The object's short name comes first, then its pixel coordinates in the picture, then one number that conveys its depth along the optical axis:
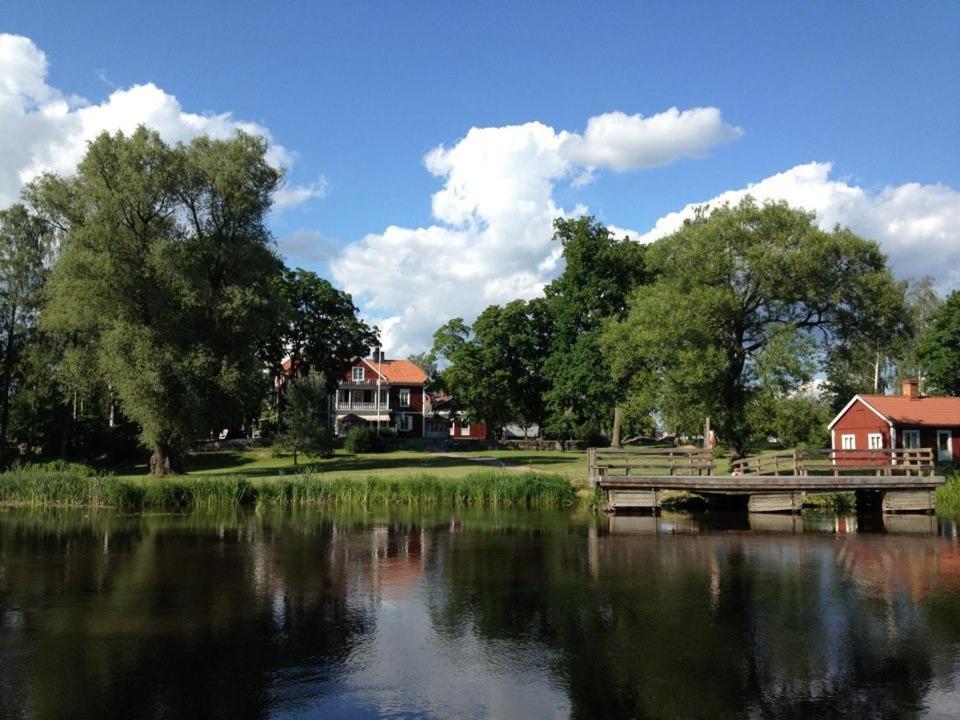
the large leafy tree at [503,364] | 66.56
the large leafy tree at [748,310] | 35.38
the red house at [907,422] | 42.66
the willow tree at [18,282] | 48.12
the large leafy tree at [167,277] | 36.97
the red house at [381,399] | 80.91
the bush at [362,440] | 56.50
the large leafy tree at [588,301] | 55.62
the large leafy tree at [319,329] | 63.78
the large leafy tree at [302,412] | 44.28
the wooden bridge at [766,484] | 29.22
